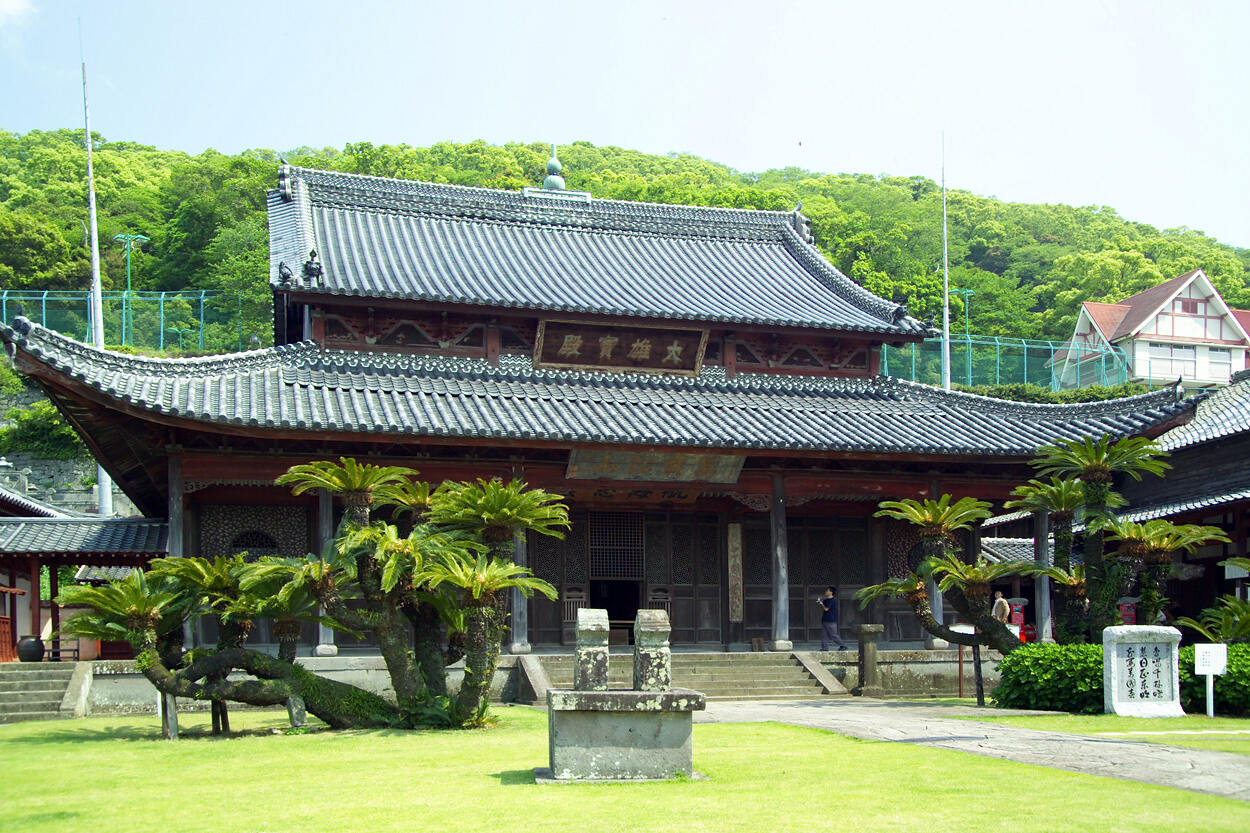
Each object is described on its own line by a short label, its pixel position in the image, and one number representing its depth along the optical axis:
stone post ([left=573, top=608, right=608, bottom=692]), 10.95
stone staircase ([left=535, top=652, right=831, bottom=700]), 21.08
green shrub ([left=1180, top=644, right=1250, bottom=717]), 16.12
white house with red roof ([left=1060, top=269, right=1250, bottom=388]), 63.38
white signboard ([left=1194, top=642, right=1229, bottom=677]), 15.88
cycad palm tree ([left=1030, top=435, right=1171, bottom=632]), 18.47
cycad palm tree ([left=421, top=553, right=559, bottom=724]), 14.91
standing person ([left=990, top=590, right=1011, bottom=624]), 25.86
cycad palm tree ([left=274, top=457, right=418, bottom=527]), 15.12
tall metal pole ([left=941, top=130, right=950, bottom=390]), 54.50
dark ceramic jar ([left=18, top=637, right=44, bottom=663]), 24.22
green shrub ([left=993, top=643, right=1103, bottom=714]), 16.91
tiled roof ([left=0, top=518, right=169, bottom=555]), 22.78
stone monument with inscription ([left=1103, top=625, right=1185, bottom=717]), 16.08
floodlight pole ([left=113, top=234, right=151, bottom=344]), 52.69
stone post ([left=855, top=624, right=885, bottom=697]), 22.06
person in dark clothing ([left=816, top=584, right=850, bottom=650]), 24.41
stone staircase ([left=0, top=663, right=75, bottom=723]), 18.81
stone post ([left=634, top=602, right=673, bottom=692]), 11.01
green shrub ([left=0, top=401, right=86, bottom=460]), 46.72
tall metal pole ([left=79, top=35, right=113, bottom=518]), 42.08
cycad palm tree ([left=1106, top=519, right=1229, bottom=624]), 18.28
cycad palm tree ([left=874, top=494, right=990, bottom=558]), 19.09
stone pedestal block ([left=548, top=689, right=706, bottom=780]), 10.34
